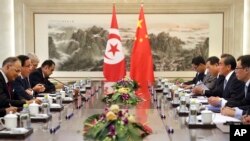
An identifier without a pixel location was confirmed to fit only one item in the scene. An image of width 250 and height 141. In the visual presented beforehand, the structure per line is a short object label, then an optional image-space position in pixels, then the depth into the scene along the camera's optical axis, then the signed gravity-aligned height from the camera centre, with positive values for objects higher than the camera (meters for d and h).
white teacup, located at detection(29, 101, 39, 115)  3.93 -0.54
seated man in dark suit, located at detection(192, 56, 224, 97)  5.97 -0.47
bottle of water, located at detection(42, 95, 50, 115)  4.00 -0.54
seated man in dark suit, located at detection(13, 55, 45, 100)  5.55 -0.47
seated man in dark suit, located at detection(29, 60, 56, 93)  7.03 -0.43
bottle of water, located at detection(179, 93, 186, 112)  4.24 -0.55
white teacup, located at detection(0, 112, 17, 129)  3.19 -0.53
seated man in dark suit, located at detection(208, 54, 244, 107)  4.66 -0.41
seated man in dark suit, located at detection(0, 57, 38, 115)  4.61 -0.28
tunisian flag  8.96 -0.19
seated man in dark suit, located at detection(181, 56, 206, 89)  7.62 -0.29
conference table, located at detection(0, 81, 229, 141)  3.02 -0.62
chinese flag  8.38 -0.22
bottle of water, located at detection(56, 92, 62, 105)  4.78 -0.55
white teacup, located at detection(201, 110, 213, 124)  3.47 -0.55
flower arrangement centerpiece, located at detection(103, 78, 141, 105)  4.92 -0.56
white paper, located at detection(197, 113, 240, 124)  3.59 -0.60
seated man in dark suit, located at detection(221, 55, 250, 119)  4.30 -0.26
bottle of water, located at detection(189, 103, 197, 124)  3.50 -0.54
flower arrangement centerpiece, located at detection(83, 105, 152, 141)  2.60 -0.48
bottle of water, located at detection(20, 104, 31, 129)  3.29 -0.55
